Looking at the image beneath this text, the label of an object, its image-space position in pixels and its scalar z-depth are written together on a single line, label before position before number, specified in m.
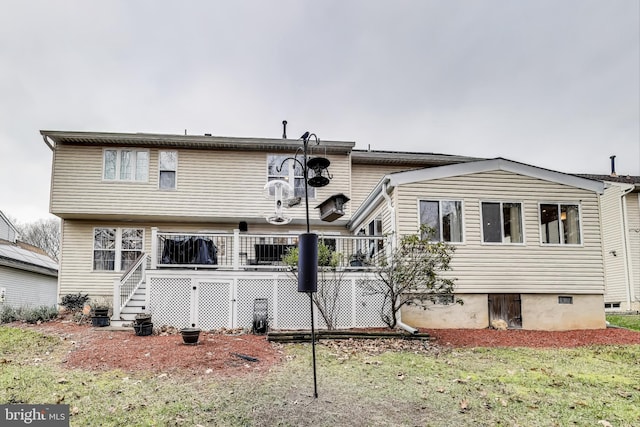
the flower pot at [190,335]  7.26
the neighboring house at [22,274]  16.45
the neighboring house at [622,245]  15.03
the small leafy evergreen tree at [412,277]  8.69
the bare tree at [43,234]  35.15
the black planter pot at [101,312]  9.48
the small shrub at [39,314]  10.71
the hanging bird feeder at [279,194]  6.42
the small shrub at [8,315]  10.79
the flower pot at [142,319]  8.31
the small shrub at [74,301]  12.54
